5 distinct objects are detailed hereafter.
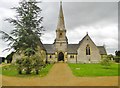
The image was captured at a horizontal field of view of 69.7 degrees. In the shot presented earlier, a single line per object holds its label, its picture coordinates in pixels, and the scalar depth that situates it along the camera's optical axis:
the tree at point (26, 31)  12.10
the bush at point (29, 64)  10.34
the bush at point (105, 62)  15.33
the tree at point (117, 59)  25.88
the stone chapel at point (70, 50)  24.99
